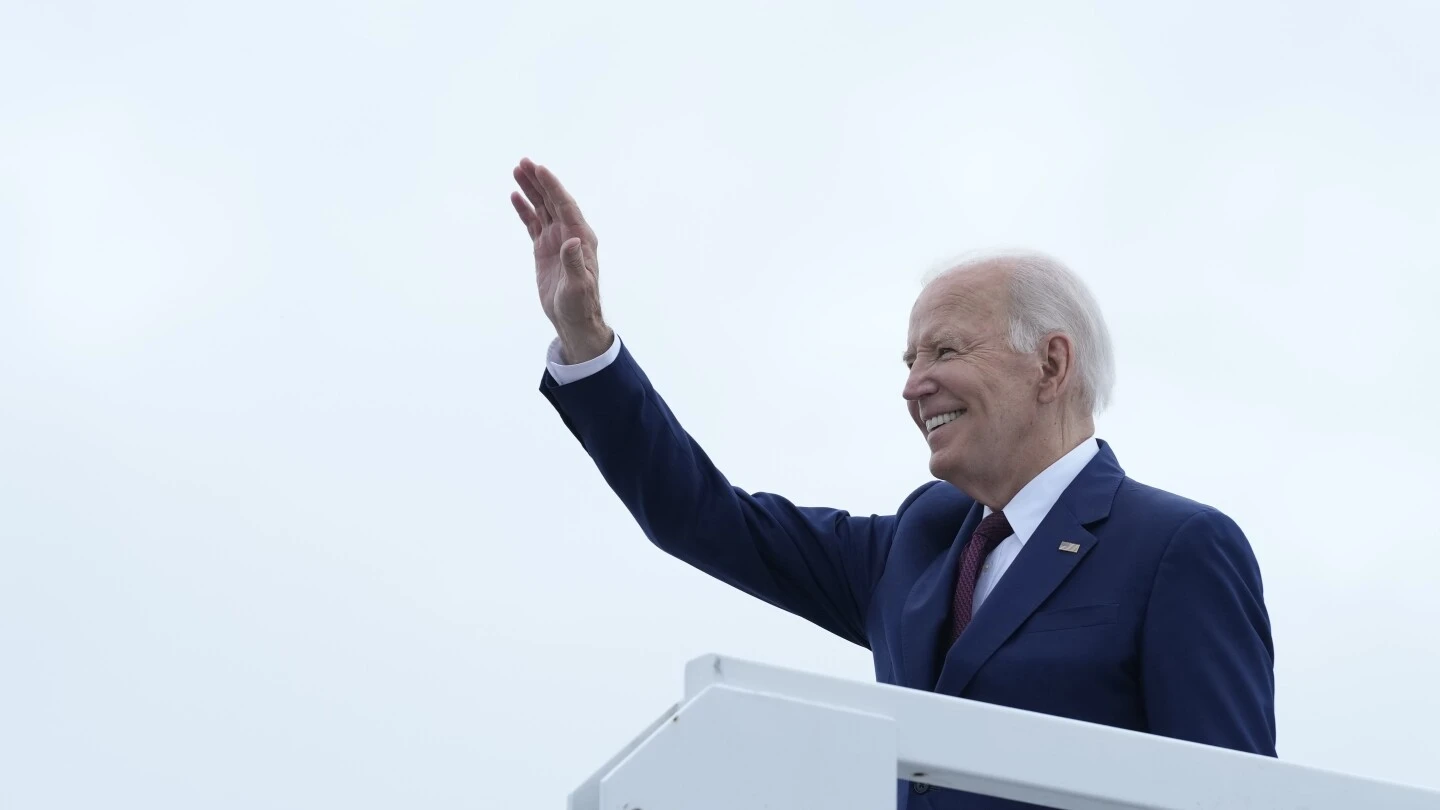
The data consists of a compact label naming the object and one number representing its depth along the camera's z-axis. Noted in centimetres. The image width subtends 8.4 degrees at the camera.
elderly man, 940
